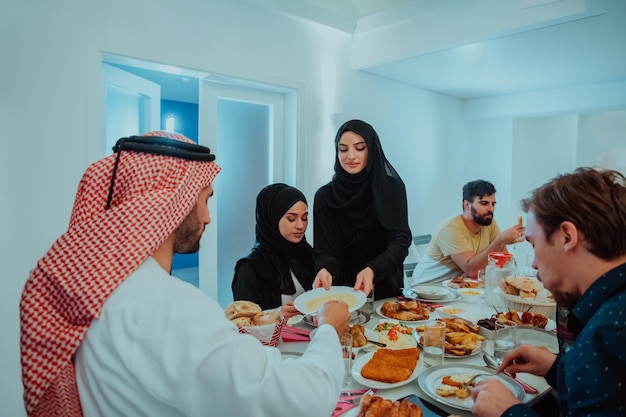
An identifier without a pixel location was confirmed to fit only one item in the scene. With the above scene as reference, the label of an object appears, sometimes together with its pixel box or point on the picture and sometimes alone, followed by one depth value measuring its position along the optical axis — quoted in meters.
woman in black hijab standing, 2.57
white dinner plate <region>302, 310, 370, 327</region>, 1.84
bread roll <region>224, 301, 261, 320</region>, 1.47
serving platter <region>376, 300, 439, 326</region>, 1.86
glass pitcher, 2.07
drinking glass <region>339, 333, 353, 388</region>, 1.33
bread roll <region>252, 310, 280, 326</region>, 1.45
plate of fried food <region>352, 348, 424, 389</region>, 1.31
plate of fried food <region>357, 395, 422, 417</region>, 1.08
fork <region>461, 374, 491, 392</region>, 1.29
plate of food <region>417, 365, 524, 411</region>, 1.23
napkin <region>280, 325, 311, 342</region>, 1.64
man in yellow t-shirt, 3.29
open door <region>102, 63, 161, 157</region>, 3.02
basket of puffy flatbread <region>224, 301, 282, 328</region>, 1.44
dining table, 1.24
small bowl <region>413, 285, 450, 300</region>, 2.25
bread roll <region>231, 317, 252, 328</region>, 1.42
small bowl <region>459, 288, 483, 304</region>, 2.26
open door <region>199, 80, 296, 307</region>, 3.54
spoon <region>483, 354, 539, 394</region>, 1.31
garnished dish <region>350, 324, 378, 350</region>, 1.56
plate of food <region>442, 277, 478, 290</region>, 2.61
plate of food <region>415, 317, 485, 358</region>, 1.54
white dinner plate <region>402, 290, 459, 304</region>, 2.23
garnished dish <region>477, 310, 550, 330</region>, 1.78
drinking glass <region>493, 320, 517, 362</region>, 1.55
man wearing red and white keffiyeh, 0.81
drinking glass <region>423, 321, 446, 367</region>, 1.46
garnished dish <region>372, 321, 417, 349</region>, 1.61
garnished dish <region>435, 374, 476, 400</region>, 1.25
